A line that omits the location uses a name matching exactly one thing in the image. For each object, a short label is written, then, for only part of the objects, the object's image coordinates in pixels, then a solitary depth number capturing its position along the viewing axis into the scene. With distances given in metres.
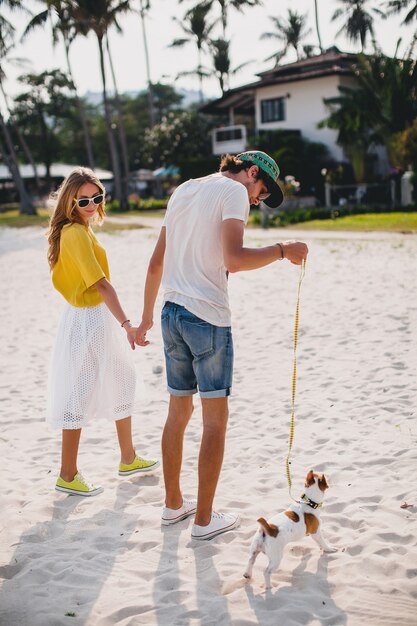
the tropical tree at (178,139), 40.06
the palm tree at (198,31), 43.68
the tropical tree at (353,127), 27.16
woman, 3.65
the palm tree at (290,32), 46.72
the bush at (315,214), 22.39
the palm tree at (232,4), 42.38
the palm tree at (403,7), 34.16
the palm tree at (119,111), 37.66
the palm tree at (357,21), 45.12
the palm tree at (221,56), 44.59
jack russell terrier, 2.78
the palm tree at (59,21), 32.92
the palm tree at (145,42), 39.41
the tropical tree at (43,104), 54.88
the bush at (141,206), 35.91
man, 2.83
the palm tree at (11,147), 35.66
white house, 32.09
